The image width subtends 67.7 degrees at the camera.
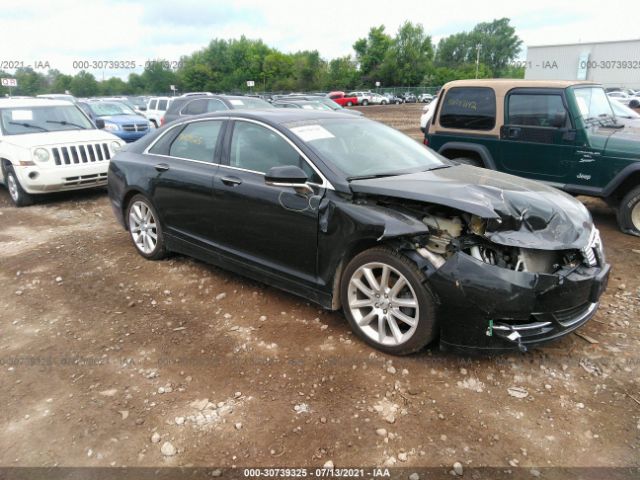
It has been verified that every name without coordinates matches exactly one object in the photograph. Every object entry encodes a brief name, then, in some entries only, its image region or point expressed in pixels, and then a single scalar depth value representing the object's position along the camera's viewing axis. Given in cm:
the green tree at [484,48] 11856
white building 4078
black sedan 298
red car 4719
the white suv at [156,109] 1804
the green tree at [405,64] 7762
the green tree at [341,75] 7554
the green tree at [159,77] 9388
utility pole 10789
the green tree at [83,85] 9012
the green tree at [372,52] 7950
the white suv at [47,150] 768
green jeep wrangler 594
